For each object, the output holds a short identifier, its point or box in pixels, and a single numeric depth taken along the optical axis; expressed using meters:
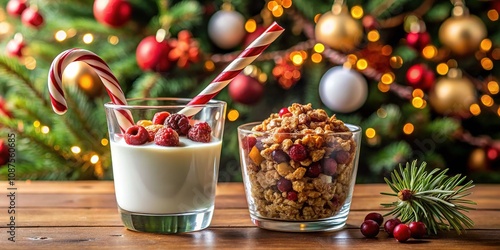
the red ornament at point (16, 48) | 1.07
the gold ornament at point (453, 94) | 1.06
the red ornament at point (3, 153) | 1.06
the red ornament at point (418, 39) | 1.08
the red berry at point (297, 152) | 0.66
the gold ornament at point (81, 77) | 1.06
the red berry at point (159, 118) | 0.68
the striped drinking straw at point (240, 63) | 0.70
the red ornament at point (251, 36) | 1.08
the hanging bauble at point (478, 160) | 1.13
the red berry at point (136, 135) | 0.66
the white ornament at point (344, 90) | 1.04
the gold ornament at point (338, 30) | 1.03
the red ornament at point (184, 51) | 1.07
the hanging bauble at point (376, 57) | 1.10
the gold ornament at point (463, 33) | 1.05
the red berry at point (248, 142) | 0.68
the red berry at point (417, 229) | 0.66
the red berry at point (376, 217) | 0.70
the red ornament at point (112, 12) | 1.04
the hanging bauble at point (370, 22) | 1.09
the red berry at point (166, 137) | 0.66
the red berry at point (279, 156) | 0.66
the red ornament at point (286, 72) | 1.10
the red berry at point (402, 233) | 0.65
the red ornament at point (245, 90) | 1.05
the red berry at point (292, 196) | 0.67
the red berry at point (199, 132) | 0.67
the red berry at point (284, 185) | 0.66
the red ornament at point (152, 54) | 1.04
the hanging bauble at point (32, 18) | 1.05
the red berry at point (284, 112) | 0.70
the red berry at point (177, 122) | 0.67
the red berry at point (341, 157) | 0.67
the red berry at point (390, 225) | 0.67
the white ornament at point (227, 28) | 1.07
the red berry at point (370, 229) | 0.67
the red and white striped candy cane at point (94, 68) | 0.68
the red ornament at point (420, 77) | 1.08
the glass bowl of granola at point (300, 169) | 0.66
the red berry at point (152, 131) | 0.67
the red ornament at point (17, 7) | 1.08
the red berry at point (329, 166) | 0.67
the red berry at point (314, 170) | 0.66
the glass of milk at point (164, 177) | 0.67
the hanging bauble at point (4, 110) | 1.08
